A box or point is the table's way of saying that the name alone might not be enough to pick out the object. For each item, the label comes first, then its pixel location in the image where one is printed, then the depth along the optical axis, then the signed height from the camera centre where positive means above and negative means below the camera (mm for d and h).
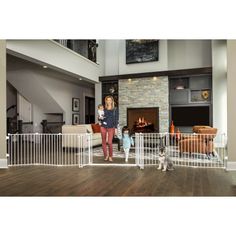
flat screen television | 7730 +102
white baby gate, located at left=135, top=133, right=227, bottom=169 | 4301 -738
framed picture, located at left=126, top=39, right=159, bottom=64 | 8219 +2380
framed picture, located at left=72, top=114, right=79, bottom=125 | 9492 -9
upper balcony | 5048 +1620
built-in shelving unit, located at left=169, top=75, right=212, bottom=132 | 7758 +733
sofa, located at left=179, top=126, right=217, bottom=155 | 4785 -500
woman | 4664 -46
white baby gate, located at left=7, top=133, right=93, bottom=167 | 4766 -828
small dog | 4004 -727
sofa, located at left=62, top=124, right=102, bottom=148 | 5844 -324
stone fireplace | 7988 +722
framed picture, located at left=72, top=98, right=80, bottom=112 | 9531 +599
